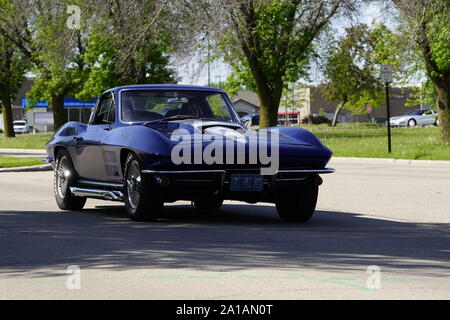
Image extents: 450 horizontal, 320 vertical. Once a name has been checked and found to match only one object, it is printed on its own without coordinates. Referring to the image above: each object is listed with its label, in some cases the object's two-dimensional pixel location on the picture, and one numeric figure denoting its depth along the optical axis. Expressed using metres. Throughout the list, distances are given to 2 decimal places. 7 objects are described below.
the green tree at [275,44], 38.25
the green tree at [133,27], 31.19
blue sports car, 9.89
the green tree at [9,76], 56.15
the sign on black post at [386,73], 27.59
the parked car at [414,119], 78.31
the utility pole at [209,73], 33.11
